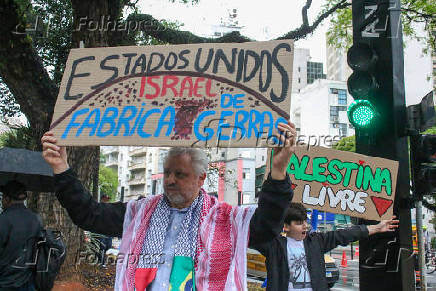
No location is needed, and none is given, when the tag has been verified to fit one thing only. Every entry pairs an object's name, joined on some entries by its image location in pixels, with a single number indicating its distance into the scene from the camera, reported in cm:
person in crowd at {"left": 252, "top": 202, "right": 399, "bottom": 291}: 351
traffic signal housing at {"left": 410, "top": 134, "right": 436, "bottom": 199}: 377
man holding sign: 216
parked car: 1192
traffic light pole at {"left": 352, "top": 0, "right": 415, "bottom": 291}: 373
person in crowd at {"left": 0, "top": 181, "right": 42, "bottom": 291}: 424
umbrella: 604
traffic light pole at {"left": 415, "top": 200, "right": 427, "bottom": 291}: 355
